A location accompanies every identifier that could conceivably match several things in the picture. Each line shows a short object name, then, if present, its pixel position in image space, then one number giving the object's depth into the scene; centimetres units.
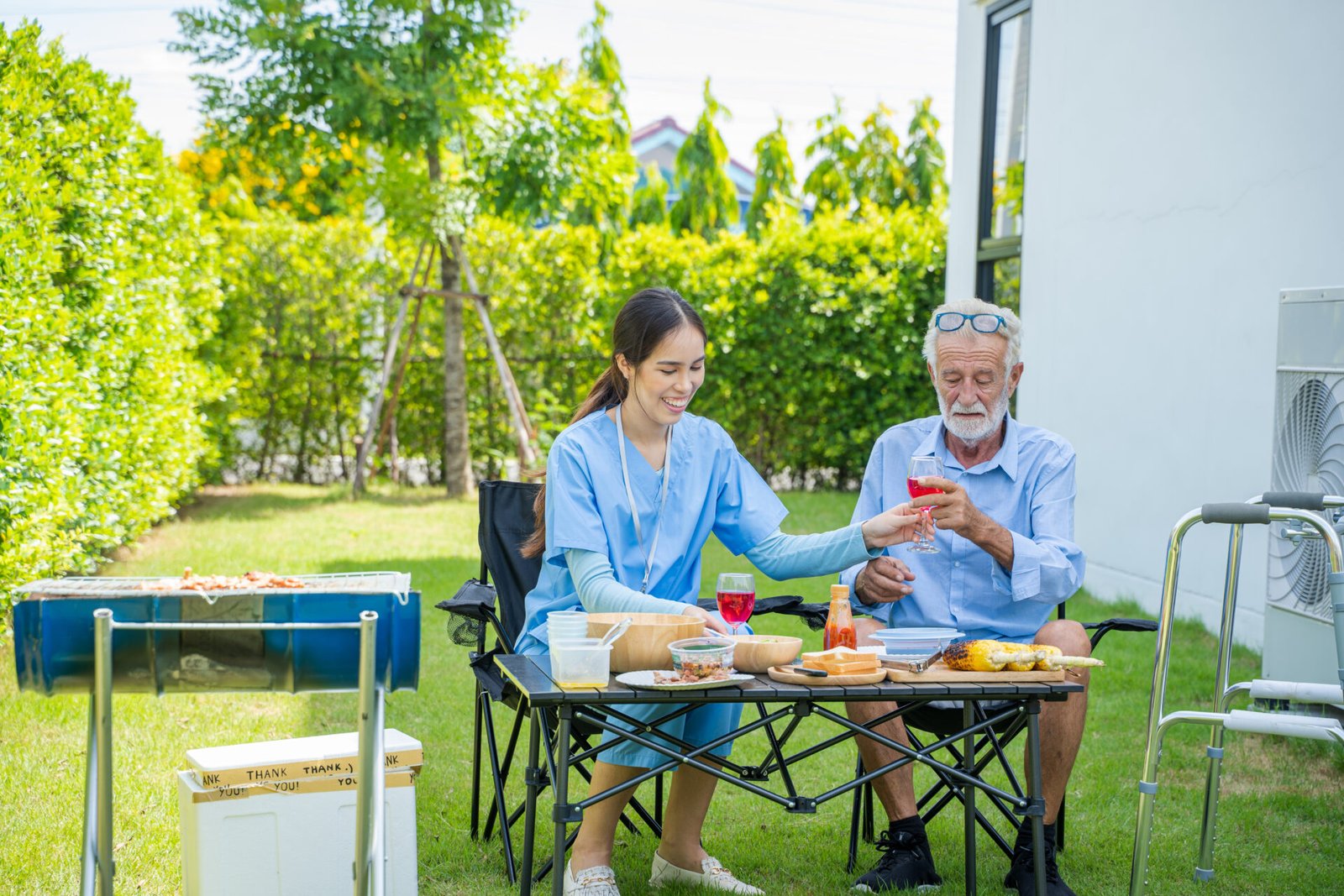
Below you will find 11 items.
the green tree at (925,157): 1831
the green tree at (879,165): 1856
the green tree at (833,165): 1867
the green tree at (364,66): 966
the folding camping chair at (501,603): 326
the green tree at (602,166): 1046
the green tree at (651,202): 2000
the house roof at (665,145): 3231
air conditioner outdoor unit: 394
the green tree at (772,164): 1983
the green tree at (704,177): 1959
